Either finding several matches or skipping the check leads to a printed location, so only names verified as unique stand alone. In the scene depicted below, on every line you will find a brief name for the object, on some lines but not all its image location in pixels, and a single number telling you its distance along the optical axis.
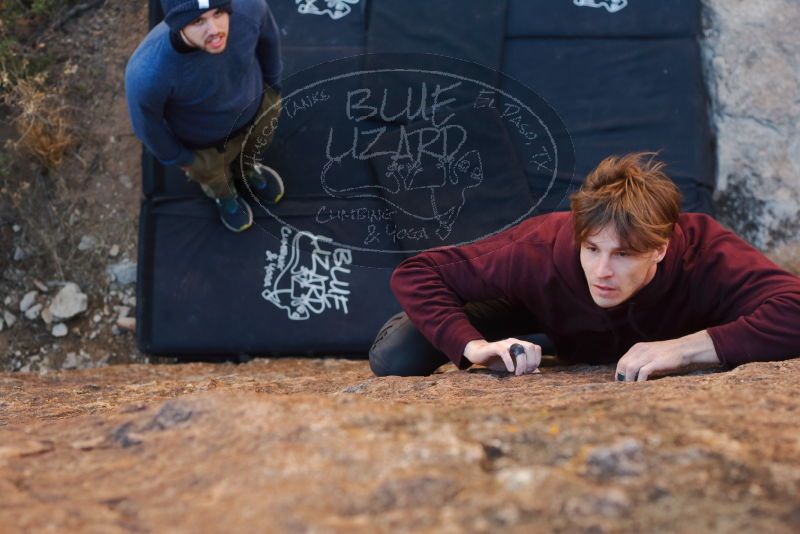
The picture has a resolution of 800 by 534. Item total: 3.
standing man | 3.00
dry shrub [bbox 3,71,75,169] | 4.20
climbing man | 2.33
